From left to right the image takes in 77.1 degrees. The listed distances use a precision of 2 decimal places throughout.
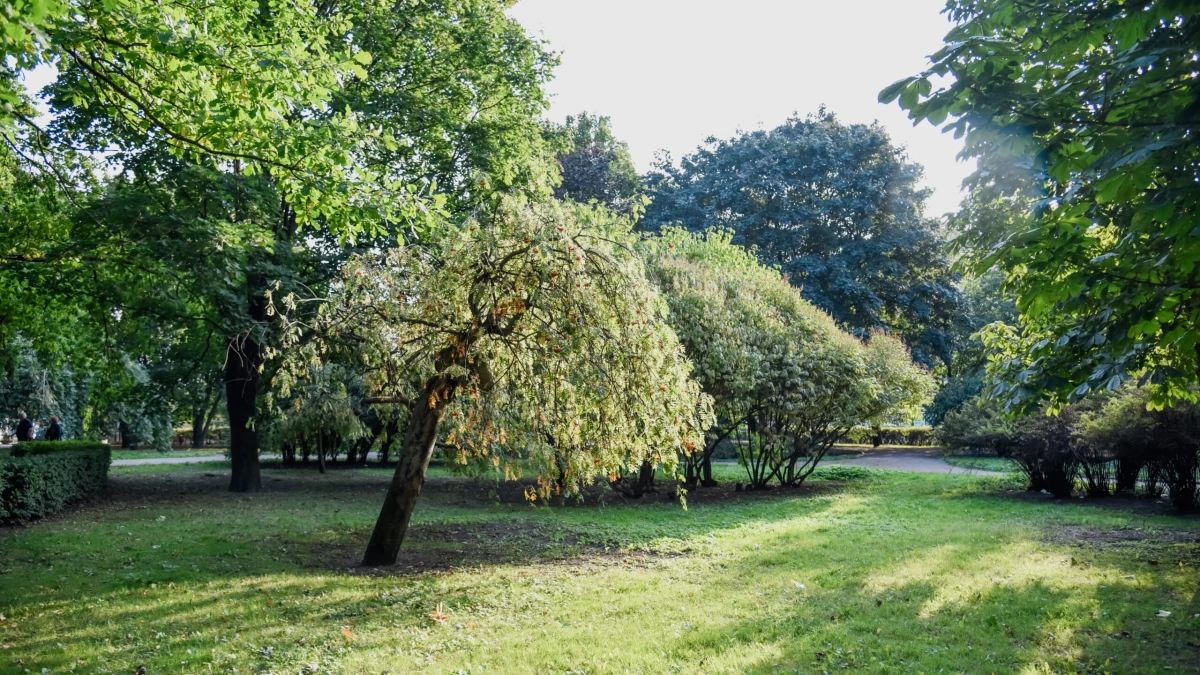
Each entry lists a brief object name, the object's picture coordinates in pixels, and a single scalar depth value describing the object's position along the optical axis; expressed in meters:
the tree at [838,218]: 33.22
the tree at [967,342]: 32.66
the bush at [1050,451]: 15.58
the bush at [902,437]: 37.66
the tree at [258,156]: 7.65
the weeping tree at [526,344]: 7.40
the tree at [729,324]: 16.25
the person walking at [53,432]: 19.81
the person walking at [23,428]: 21.81
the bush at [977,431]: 17.47
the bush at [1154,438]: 13.27
